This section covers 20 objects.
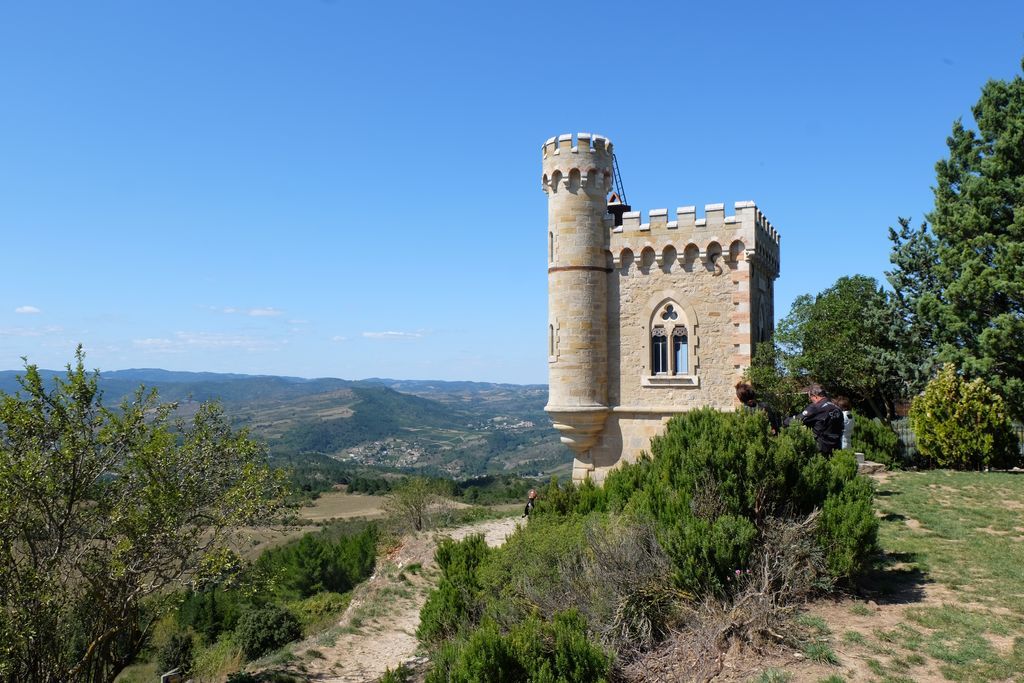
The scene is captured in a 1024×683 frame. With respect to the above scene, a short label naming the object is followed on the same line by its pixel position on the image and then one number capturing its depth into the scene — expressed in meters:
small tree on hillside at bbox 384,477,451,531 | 28.83
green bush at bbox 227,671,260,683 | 14.77
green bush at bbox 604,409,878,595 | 9.04
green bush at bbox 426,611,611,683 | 7.70
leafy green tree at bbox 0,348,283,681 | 11.41
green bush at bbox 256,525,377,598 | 39.28
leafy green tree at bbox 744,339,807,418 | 17.05
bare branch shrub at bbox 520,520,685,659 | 8.81
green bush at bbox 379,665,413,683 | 9.92
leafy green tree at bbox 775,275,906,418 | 19.08
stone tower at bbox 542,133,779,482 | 17.97
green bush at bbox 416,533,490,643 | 11.38
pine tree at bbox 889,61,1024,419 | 19.53
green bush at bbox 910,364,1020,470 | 18.88
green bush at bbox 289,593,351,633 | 32.59
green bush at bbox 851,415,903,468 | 19.61
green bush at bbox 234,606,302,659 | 27.47
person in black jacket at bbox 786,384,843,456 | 11.73
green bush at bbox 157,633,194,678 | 29.47
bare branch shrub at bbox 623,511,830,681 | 8.03
